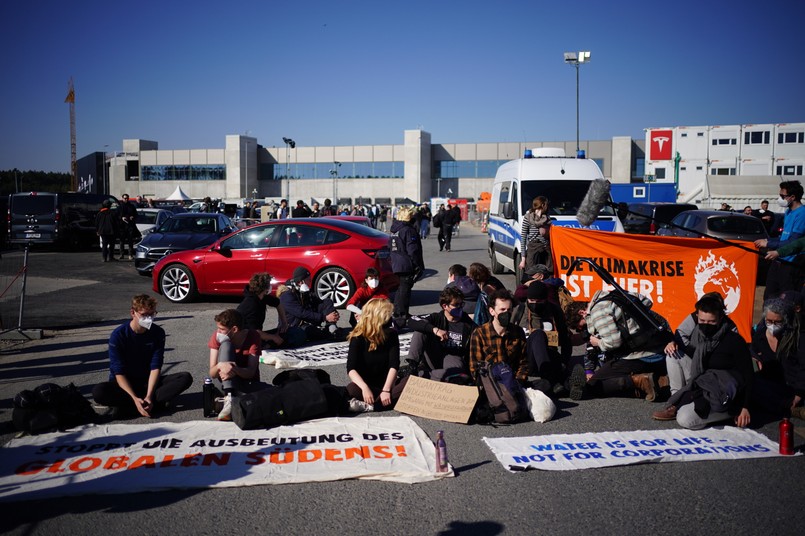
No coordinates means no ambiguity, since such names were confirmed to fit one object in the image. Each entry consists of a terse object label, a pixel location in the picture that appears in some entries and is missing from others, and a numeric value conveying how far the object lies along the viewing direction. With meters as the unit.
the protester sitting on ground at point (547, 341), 6.94
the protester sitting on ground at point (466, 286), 8.89
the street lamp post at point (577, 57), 35.16
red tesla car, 12.30
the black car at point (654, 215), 23.30
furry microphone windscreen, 6.87
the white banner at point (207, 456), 4.67
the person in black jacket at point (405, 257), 10.55
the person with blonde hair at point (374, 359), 6.37
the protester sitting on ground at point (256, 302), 8.02
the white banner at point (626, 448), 5.10
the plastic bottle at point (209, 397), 6.11
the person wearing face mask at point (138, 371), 6.09
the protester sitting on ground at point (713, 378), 5.84
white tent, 60.94
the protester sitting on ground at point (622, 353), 6.76
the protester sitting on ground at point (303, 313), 9.47
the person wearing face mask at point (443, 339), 7.11
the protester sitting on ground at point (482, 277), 9.11
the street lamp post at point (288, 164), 86.95
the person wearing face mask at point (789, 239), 8.23
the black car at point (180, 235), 16.91
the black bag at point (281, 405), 5.71
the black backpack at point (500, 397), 6.03
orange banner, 8.96
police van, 14.12
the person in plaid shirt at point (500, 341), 6.52
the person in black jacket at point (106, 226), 21.23
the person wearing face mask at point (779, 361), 6.13
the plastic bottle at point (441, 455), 4.79
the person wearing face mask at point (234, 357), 6.28
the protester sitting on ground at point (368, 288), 10.22
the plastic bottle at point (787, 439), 5.18
